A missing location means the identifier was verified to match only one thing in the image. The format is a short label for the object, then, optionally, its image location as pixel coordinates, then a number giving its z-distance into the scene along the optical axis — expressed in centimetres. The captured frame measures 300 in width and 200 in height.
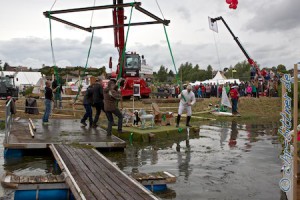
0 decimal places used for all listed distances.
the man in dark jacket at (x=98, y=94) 1461
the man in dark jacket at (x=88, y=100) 1504
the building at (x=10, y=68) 9969
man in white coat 1587
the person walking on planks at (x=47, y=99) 1554
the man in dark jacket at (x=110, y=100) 1266
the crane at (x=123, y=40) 1222
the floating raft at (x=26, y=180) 680
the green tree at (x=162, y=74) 11828
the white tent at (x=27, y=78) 6581
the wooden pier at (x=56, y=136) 1102
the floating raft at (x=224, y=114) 2318
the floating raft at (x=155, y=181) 738
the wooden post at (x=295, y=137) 536
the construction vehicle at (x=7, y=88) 3738
